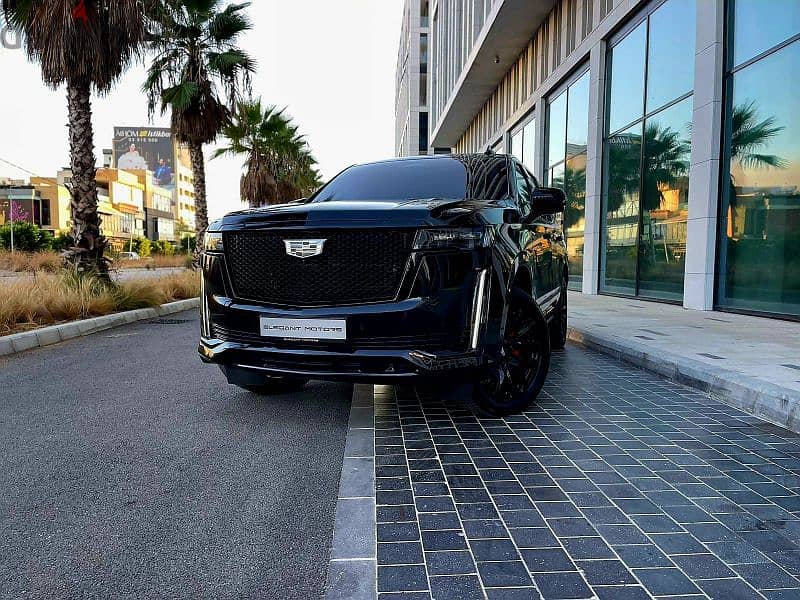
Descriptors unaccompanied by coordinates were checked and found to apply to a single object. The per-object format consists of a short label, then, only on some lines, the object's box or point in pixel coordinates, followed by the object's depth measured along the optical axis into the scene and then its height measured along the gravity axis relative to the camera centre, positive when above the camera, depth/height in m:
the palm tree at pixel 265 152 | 30.88 +5.51
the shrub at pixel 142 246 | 61.13 +0.57
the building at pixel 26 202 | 71.50 +6.02
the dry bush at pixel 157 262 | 24.07 -0.51
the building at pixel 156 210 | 109.81 +7.98
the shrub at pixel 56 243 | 36.88 +0.54
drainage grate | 10.11 -1.21
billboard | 121.94 +21.44
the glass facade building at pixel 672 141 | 8.96 +2.22
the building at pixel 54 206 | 74.12 +5.70
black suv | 3.39 -0.25
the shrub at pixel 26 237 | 35.84 +0.89
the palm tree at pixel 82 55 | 10.34 +3.53
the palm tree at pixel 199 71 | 17.84 +5.56
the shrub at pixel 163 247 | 61.72 +0.49
